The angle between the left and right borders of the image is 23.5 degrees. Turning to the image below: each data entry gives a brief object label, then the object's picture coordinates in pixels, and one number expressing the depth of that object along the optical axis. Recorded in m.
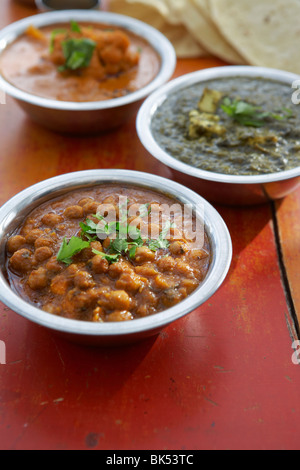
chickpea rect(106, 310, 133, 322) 0.32
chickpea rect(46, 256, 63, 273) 0.34
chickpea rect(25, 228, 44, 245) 0.36
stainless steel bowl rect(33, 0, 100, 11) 0.62
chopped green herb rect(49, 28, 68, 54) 0.50
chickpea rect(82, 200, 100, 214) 0.37
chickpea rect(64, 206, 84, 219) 0.37
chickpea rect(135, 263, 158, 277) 0.34
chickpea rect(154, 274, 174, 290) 0.34
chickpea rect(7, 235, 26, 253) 0.36
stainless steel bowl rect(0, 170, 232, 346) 0.31
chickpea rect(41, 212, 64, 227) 0.37
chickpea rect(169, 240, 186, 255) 0.35
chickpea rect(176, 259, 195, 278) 0.35
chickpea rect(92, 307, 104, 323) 0.32
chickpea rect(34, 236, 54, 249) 0.35
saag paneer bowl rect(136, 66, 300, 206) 0.41
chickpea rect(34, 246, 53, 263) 0.35
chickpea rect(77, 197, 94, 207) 0.38
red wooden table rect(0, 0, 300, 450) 0.32
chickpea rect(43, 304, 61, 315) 0.33
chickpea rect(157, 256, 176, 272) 0.35
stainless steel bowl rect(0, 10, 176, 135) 0.45
